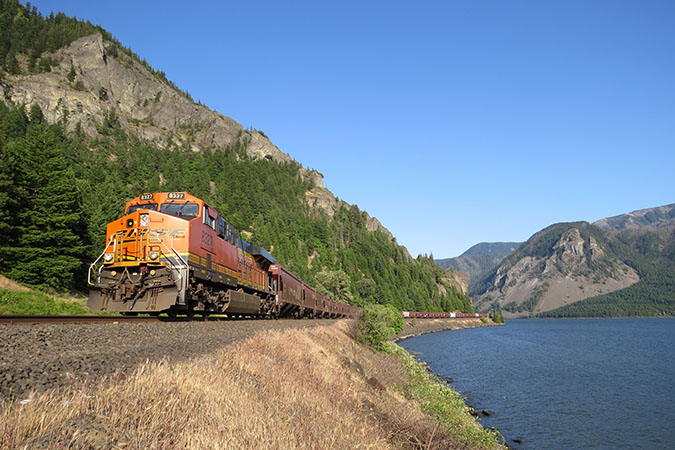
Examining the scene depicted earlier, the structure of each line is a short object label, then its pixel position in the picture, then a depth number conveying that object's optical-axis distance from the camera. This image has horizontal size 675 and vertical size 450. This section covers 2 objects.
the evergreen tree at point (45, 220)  34.78
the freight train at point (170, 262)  16.92
